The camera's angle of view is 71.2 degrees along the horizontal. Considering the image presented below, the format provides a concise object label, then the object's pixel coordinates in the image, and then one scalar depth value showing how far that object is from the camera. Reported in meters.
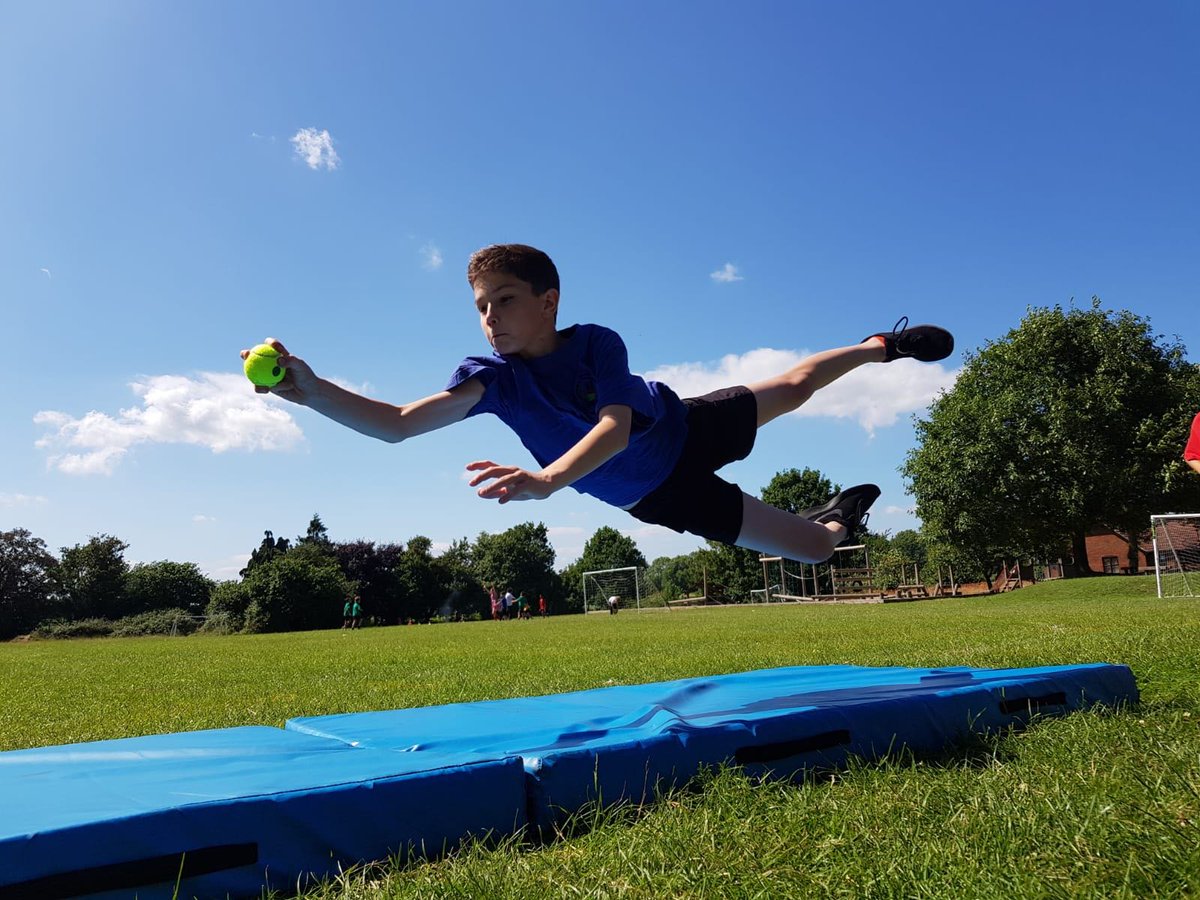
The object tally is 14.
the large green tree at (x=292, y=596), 38.00
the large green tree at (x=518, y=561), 74.19
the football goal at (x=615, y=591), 44.47
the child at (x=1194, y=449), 6.17
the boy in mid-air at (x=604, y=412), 3.53
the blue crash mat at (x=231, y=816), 1.87
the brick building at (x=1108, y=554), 51.88
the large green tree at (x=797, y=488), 55.90
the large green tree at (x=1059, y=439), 28.58
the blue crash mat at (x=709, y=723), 2.62
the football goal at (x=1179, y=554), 20.16
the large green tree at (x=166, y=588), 49.97
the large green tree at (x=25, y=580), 47.38
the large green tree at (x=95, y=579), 48.72
